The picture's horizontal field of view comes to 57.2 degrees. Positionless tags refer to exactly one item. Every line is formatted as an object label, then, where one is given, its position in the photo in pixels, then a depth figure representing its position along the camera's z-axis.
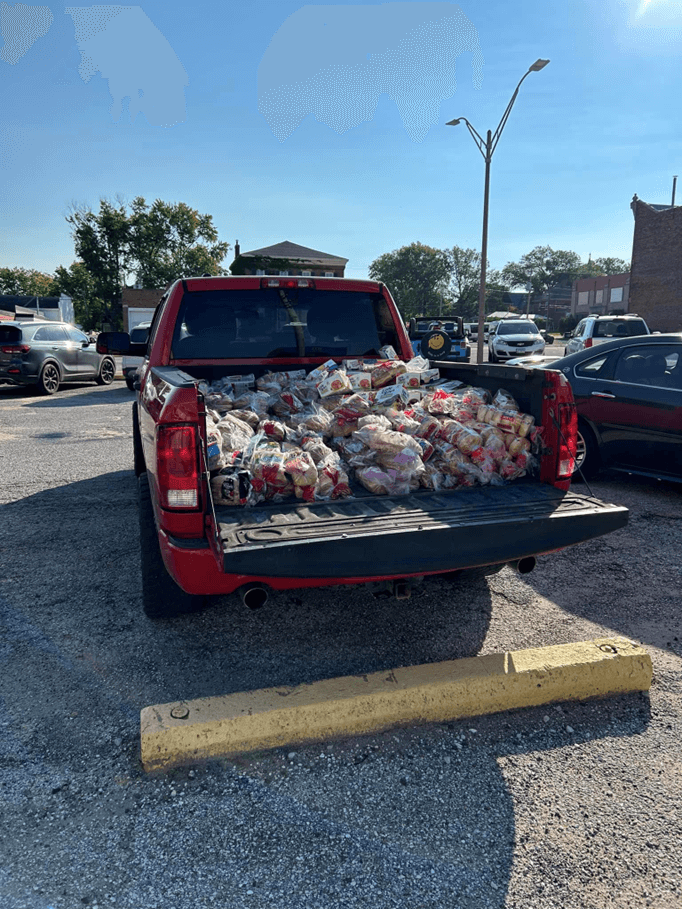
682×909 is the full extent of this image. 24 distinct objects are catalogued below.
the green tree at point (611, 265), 132.12
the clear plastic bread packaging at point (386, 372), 4.28
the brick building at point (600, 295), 72.94
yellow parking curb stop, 2.49
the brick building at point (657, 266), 44.75
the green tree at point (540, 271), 125.44
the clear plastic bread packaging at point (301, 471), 3.02
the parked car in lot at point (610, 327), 17.22
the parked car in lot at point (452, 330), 17.34
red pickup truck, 2.54
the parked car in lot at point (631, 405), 5.93
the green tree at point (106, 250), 58.25
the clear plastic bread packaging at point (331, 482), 3.08
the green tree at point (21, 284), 91.50
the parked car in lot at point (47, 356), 13.86
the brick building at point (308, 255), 36.71
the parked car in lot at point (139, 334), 7.15
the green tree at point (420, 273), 112.56
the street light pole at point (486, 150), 16.40
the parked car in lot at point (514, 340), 25.47
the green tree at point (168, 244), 59.62
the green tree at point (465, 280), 112.88
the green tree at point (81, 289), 59.41
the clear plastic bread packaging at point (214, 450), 2.90
